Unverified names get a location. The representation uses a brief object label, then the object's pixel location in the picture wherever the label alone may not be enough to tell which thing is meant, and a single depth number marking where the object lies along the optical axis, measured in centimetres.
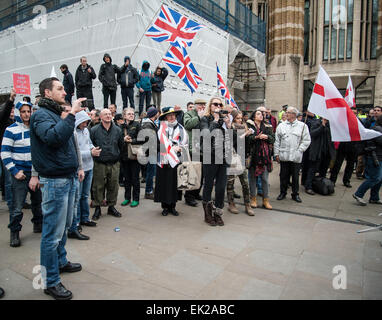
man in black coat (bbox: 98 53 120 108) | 965
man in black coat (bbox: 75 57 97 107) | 985
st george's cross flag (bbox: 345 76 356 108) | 794
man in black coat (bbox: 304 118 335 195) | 745
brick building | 1883
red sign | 848
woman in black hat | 550
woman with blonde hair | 486
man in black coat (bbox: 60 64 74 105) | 1044
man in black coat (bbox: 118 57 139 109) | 964
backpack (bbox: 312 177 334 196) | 730
